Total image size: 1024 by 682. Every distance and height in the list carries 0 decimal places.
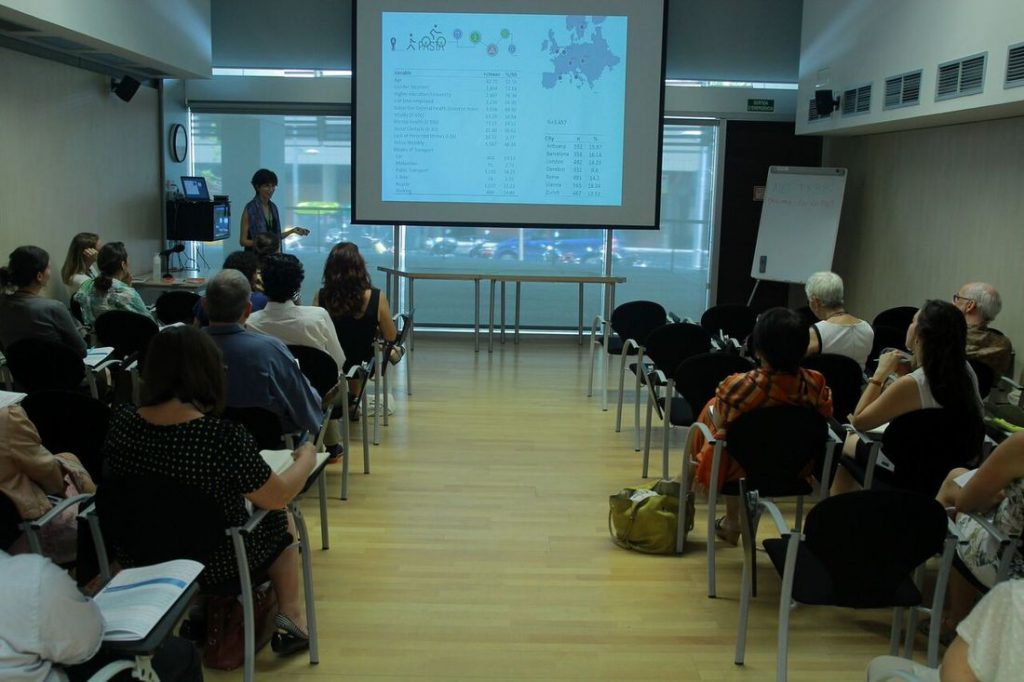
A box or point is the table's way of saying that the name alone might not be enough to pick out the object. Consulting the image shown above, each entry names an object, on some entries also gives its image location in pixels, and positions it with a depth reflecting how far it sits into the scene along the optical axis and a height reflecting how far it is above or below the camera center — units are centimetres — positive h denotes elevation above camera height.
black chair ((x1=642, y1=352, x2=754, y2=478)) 486 -83
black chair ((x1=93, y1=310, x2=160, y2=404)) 585 -85
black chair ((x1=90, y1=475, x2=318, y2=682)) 271 -94
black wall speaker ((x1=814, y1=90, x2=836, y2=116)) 841 +97
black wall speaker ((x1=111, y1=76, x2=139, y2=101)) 838 +90
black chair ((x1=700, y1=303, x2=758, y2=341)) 699 -79
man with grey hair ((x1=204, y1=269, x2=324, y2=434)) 393 -63
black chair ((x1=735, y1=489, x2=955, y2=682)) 280 -101
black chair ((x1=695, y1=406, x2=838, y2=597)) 376 -93
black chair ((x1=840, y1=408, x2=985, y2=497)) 367 -88
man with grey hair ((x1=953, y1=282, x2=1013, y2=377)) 532 -61
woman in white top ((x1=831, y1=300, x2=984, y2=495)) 388 -64
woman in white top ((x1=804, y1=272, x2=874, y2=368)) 523 -61
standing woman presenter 860 -15
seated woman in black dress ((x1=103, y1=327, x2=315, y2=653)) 285 -73
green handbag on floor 455 -147
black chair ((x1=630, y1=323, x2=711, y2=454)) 590 -82
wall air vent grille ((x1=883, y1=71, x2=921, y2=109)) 682 +91
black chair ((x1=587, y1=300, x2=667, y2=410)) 713 -83
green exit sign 995 +109
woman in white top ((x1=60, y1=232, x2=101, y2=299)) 692 -49
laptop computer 952 +5
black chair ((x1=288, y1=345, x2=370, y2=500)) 480 -84
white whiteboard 906 -9
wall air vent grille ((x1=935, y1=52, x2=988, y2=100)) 589 +88
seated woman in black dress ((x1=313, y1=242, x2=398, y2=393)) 589 -64
